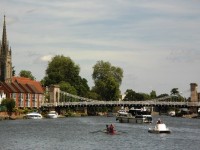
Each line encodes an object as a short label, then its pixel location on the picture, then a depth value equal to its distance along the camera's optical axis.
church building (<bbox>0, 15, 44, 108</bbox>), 195.00
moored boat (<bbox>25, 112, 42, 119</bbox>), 175.60
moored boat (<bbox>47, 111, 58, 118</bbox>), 188.15
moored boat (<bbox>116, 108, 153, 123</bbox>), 156.70
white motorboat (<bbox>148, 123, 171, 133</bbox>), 111.19
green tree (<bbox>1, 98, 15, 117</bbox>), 173.25
